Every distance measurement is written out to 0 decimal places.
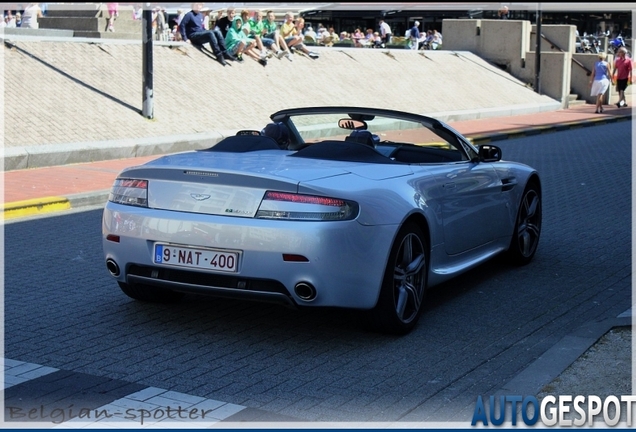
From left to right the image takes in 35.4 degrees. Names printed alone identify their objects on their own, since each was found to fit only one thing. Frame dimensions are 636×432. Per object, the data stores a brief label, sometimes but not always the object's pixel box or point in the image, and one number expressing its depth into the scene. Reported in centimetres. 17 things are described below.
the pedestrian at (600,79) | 3275
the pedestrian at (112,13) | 2469
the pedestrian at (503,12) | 3912
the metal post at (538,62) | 3319
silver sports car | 550
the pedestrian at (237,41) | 2327
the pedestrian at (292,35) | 2642
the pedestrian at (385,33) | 4128
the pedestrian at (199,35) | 2281
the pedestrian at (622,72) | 3438
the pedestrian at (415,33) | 4420
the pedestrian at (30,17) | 2372
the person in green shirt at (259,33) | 2431
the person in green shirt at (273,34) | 2570
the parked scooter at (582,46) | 3972
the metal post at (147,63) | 1714
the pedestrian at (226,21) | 2362
